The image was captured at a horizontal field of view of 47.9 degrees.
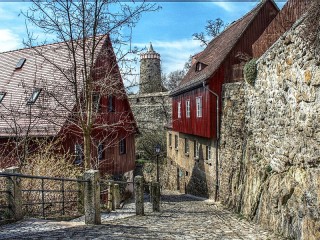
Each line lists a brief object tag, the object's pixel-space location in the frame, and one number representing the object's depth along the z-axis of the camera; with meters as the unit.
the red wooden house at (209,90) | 18.00
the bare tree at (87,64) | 10.40
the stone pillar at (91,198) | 7.57
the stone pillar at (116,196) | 12.74
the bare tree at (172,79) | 56.79
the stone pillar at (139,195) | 10.45
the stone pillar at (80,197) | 10.27
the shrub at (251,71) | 11.70
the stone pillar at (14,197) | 7.00
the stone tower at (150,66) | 55.88
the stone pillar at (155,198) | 12.31
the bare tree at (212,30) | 35.34
